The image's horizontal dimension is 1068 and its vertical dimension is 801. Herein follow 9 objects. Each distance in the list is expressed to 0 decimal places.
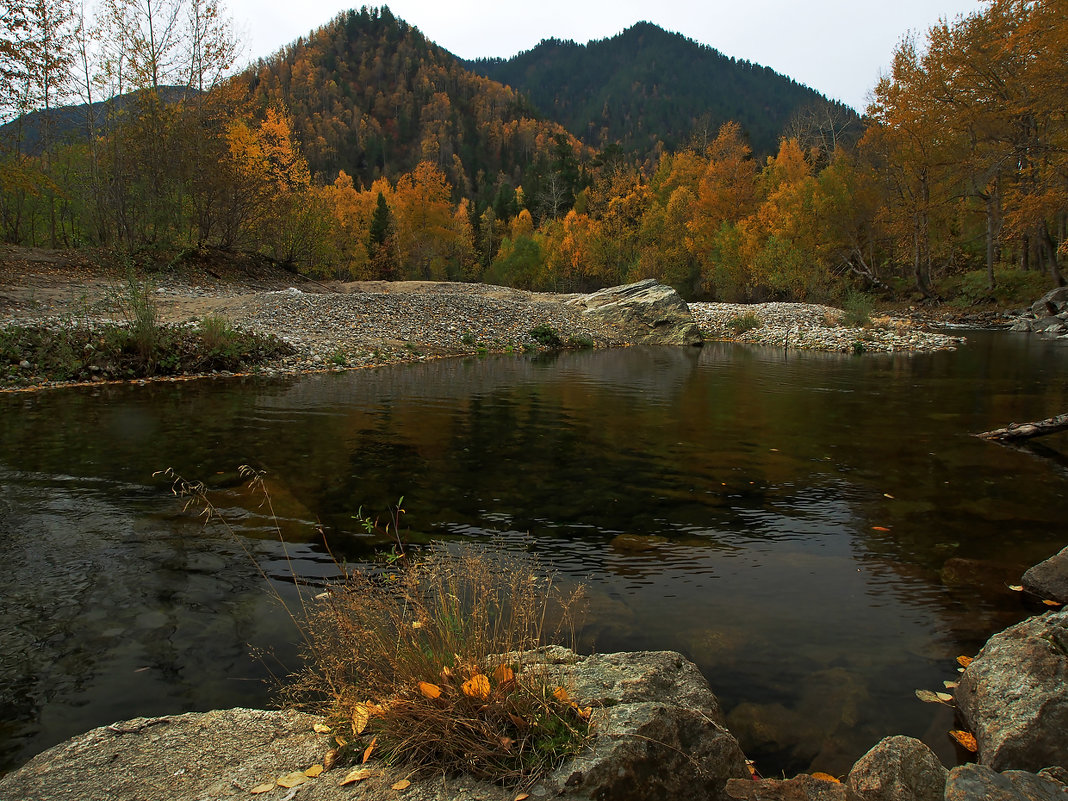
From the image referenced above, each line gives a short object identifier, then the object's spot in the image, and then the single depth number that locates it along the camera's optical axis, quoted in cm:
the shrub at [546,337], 2597
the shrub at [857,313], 2908
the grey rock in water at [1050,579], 438
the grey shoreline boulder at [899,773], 229
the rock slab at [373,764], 231
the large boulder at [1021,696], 278
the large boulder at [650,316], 3044
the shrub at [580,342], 2712
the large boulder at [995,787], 211
